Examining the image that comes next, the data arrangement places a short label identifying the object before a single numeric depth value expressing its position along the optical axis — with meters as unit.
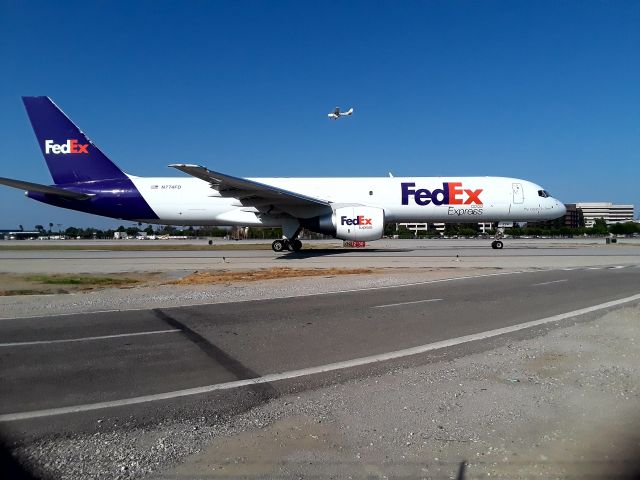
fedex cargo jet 23.95
